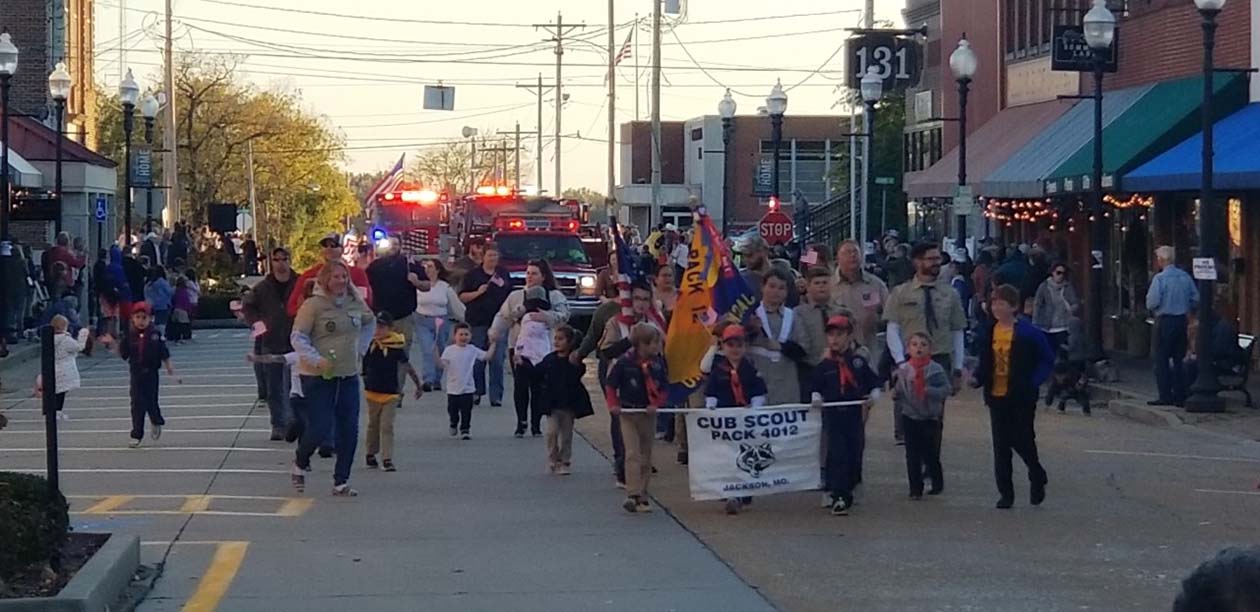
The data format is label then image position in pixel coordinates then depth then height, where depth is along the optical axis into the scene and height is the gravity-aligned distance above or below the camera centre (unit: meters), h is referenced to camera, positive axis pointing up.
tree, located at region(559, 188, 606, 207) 147.75 +4.15
